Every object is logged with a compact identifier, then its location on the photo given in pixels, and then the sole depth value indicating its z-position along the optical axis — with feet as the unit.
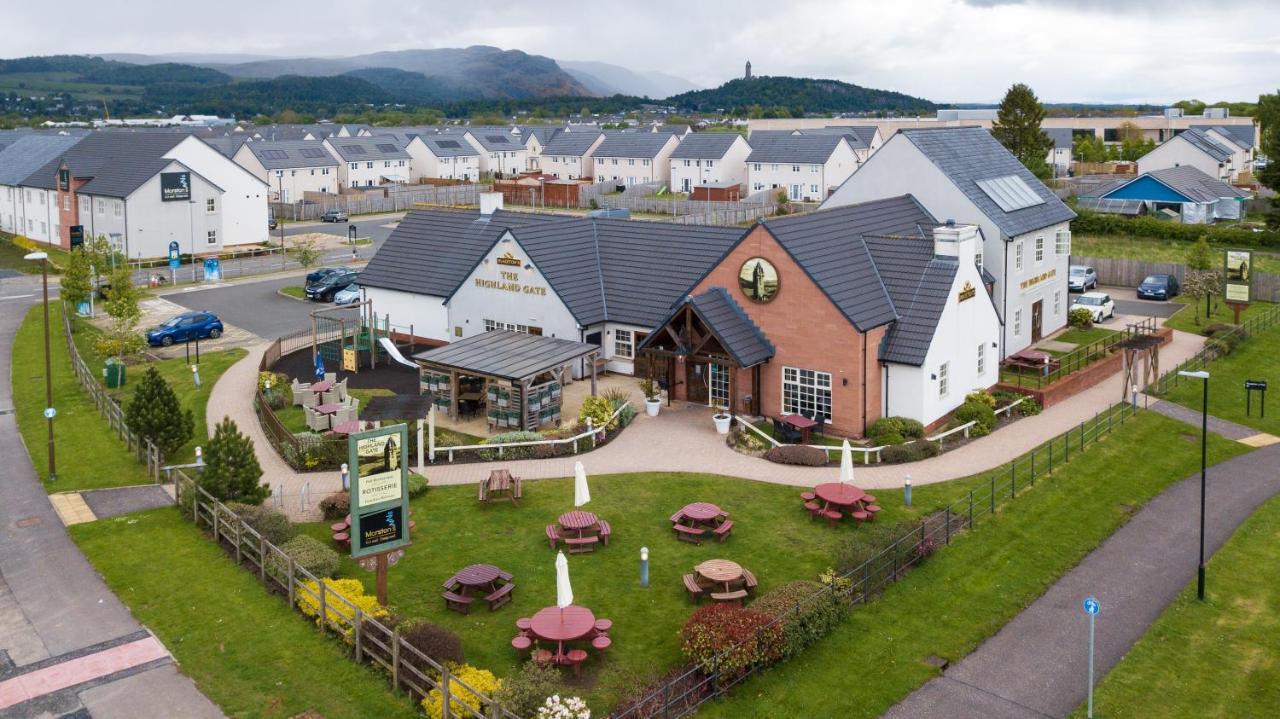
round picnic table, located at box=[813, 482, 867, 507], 89.45
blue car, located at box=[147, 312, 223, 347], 163.22
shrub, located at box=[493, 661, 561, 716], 60.64
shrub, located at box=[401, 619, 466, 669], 67.10
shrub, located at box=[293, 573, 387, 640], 71.56
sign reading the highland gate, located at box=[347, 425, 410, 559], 72.64
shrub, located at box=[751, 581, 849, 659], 70.64
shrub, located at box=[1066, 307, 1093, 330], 166.50
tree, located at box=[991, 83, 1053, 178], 279.28
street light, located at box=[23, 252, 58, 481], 104.32
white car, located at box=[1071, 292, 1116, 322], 172.55
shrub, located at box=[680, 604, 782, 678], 66.23
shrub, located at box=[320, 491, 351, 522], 92.27
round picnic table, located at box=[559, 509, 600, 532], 85.66
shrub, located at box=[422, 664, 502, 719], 61.26
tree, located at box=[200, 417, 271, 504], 91.91
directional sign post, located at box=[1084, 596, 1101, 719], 64.34
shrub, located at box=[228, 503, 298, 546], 84.94
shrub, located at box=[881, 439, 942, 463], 106.11
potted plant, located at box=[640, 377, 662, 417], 122.01
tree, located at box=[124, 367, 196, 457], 107.24
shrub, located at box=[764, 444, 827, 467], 105.60
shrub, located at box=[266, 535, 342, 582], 79.15
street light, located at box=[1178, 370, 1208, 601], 79.46
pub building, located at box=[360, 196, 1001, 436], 115.14
